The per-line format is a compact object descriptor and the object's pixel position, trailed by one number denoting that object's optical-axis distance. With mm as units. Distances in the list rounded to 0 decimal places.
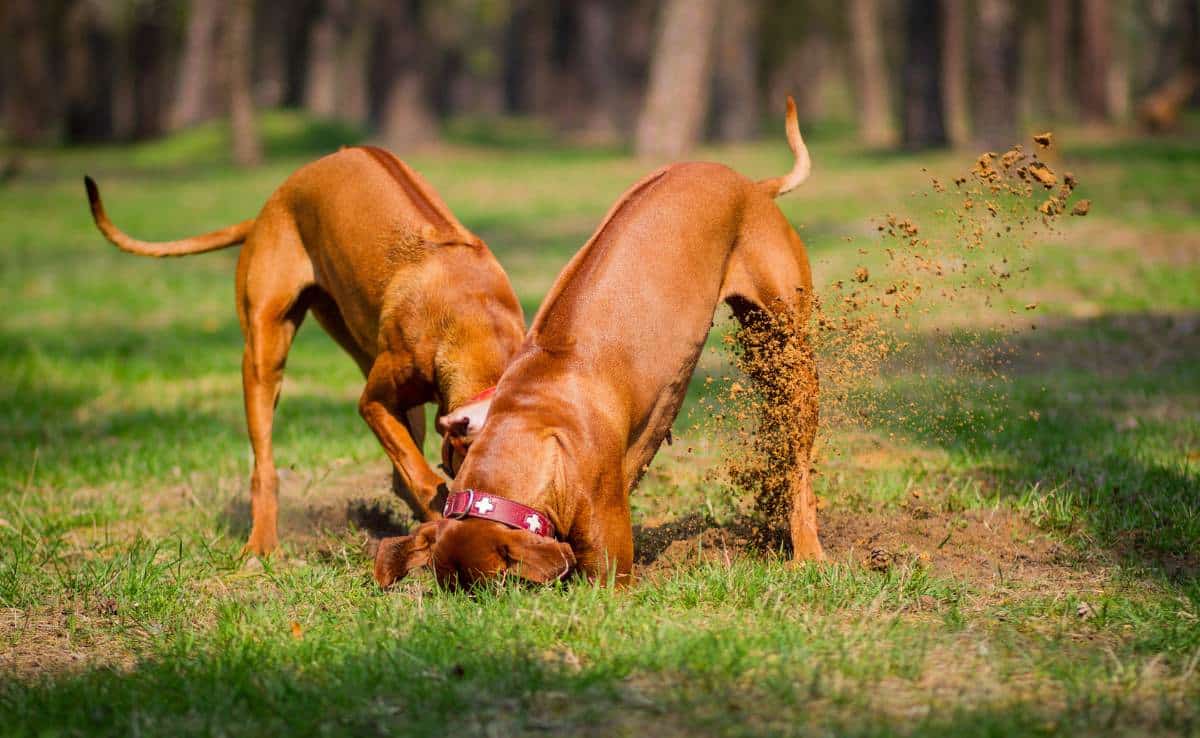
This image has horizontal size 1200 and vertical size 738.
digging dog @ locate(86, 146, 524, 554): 4926
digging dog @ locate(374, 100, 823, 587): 4039
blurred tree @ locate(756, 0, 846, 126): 44250
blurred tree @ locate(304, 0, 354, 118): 41781
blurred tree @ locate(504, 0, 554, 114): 49125
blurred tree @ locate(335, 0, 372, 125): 45250
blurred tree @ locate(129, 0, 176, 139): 38844
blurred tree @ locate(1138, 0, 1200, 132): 22797
